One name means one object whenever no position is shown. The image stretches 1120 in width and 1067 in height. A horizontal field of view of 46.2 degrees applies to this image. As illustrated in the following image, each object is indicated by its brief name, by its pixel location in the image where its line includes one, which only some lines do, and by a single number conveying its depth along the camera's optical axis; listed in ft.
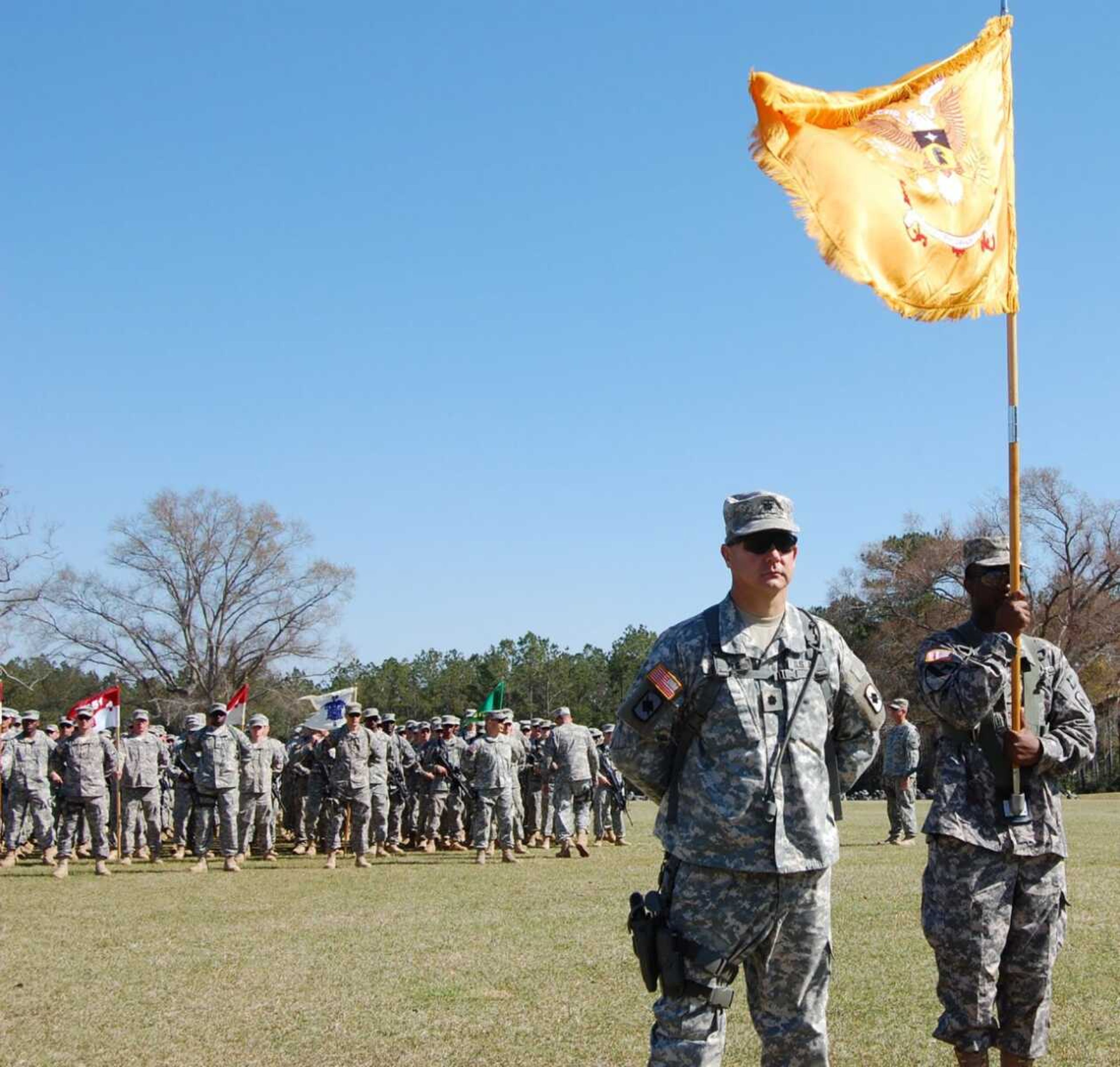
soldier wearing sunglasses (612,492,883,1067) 14.60
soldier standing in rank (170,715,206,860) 68.85
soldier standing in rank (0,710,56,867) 64.08
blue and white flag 77.05
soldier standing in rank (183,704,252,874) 60.64
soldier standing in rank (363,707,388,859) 66.95
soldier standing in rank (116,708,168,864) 66.74
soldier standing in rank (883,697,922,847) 69.51
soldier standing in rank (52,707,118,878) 59.47
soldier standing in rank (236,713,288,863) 65.67
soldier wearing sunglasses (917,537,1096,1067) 17.17
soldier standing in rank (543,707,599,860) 66.03
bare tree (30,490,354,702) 188.44
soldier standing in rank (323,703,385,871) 61.72
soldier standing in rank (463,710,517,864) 63.46
